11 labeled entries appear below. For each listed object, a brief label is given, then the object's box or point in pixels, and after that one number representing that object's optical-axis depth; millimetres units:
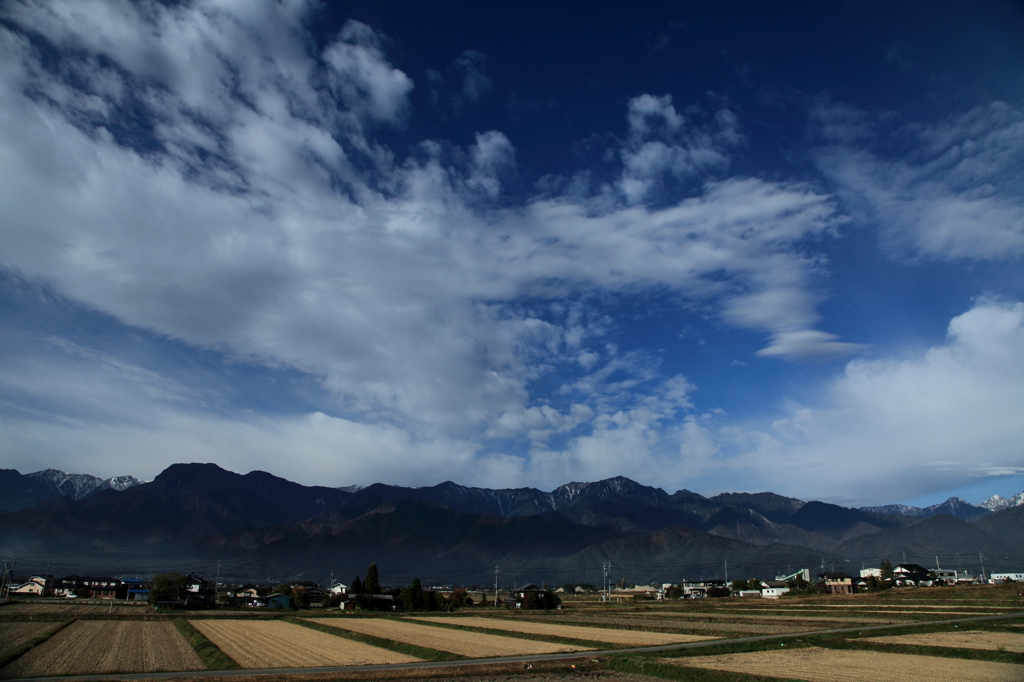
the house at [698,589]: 166000
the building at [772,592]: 140750
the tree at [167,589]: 115875
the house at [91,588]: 147375
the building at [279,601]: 130125
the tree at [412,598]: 119194
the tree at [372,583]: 136000
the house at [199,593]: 122619
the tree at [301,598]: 127938
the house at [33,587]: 156750
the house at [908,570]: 158275
